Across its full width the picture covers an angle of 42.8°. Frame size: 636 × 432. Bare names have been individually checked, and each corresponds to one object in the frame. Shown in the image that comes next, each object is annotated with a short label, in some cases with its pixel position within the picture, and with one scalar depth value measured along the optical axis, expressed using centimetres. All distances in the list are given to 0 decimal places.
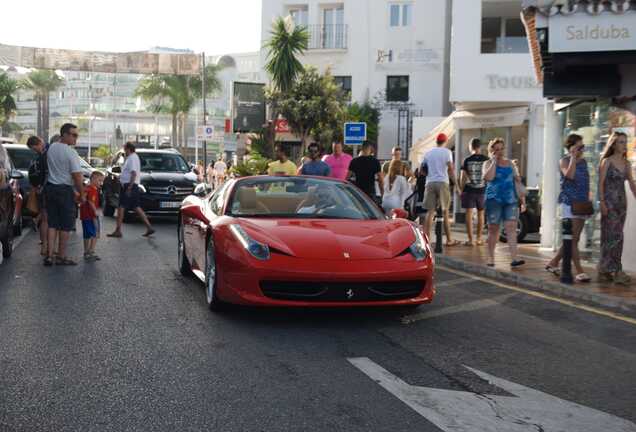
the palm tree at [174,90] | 6450
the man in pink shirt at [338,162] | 1423
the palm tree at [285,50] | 3725
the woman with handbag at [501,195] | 1055
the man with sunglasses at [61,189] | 1027
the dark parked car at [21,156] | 1692
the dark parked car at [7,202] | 1062
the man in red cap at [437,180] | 1354
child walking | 1124
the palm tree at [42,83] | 8981
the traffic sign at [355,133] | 2200
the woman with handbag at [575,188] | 966
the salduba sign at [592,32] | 1019
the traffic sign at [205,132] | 3146
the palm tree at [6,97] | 6781
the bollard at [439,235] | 1238
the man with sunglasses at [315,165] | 1318
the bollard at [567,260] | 923
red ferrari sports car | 643
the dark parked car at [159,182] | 1784
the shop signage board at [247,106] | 4581
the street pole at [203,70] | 3333
